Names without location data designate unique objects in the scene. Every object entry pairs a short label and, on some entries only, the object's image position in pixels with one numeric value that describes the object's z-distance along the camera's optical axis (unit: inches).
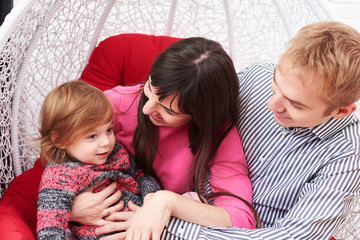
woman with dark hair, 43.6
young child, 46.0
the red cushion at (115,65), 54.9
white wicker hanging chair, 51.3
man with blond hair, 39.9
